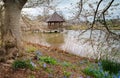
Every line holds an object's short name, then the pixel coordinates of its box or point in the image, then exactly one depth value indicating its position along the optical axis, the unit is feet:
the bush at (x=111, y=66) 7.21
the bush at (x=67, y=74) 6.27
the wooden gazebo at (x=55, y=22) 68.88
